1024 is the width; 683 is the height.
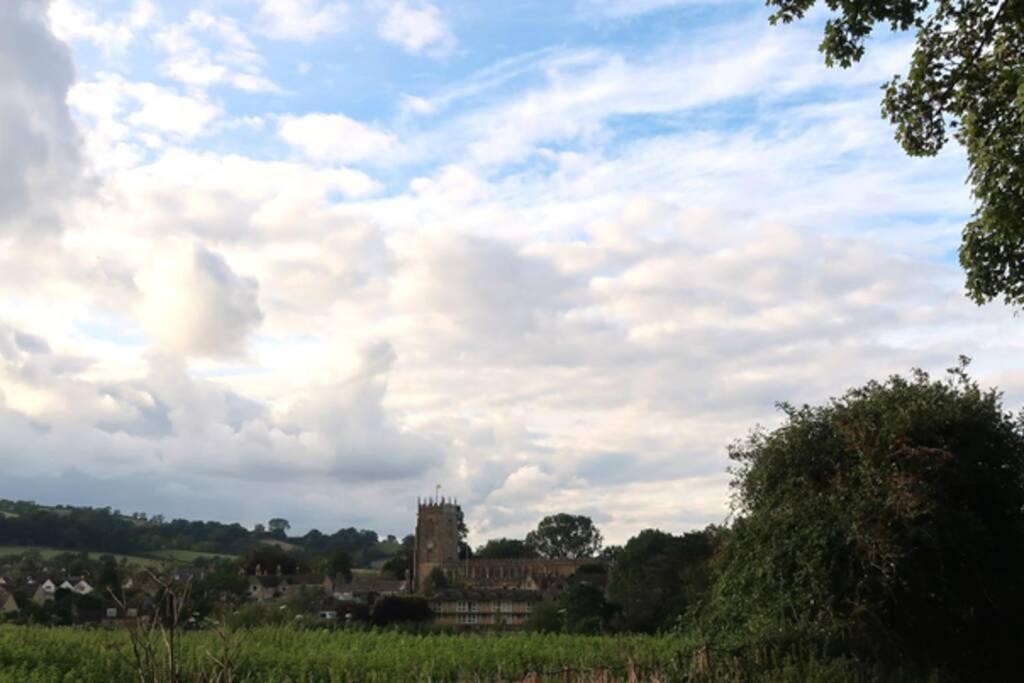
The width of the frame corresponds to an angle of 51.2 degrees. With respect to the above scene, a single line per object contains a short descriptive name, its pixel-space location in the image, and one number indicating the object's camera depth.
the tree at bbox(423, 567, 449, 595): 103.84
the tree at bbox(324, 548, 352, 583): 109.00
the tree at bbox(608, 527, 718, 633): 52.34
